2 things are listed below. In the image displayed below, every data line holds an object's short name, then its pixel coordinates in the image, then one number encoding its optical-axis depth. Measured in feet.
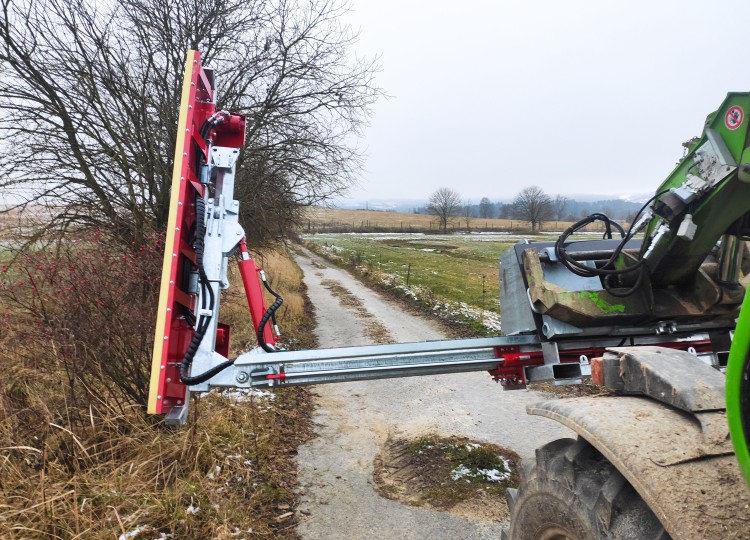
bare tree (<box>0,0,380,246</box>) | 23.04
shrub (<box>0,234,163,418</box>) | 12.59
